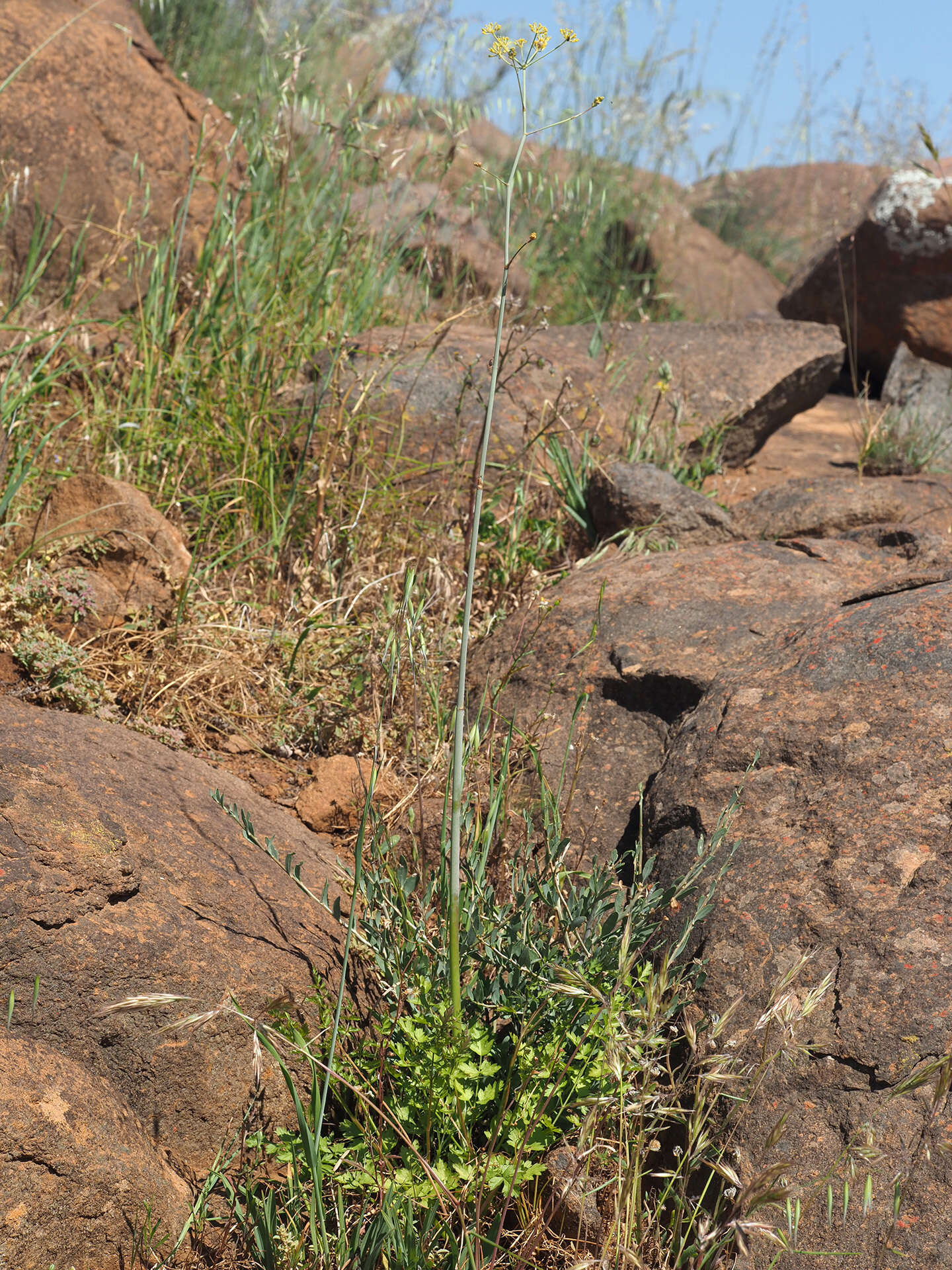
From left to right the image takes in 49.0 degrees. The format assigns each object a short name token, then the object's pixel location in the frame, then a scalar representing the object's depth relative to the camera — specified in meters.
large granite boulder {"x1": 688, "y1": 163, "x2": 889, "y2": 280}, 9.95
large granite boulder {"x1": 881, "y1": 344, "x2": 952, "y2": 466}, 4.79
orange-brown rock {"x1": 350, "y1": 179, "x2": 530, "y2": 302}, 4.30
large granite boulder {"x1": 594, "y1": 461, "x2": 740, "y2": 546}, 3.53
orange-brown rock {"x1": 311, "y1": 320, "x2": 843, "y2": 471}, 3.78
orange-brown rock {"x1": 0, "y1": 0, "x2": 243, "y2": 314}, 4.11
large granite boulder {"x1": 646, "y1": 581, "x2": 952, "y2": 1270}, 1.57
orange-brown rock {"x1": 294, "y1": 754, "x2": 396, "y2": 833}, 2.54
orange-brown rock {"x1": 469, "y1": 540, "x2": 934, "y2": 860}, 2.53
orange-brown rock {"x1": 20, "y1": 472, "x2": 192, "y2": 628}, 2.91
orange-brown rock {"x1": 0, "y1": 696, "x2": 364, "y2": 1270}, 1.50
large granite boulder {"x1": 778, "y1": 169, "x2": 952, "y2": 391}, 5.90
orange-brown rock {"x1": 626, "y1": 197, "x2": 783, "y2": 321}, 7.57
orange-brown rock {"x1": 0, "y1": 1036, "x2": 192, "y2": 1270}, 1.42
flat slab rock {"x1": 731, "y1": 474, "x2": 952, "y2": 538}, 3.59
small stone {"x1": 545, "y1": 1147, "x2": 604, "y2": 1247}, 1.60
